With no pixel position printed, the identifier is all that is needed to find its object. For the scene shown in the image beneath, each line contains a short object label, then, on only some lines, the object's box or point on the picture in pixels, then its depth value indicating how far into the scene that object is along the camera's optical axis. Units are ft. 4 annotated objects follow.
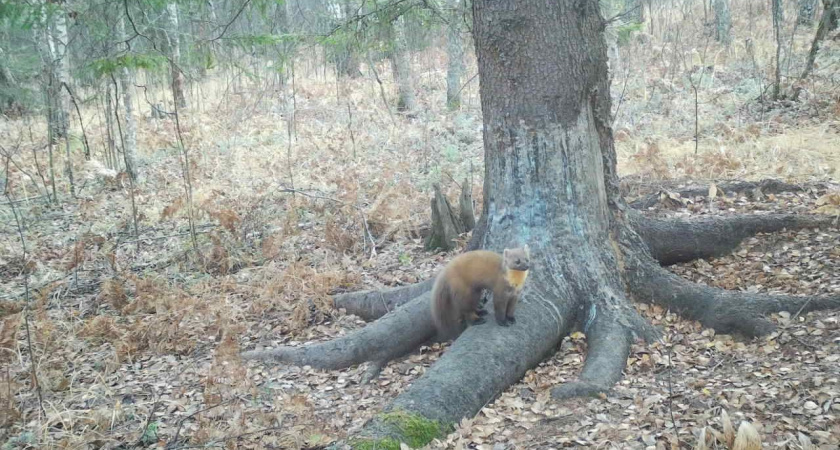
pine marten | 19.60
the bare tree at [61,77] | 47.99
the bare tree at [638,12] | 70.10
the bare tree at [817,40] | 44.29
